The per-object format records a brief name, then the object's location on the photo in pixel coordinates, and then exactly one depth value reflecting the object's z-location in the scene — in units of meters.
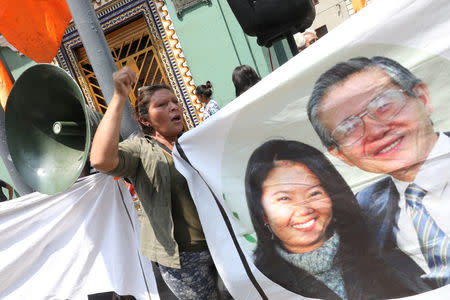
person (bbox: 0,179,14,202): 5.01
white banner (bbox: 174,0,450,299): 1.59
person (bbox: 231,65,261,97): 3.42
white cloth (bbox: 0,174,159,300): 2.48
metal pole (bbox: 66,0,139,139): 2.86
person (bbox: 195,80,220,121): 5.32
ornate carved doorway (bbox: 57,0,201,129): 7.35
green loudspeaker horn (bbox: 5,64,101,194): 2.26
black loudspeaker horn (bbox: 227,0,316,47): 2.77
